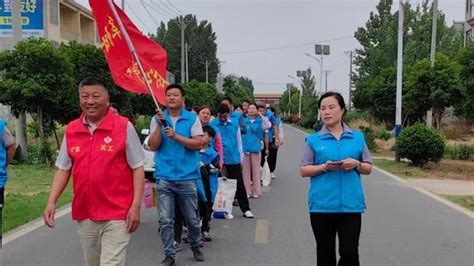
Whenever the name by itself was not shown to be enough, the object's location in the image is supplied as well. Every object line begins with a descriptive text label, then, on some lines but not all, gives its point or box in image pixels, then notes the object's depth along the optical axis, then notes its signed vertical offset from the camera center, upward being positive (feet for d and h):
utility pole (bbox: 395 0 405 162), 57.47 +3.35
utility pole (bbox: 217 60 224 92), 314.65 +16.44
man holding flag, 18.97 -1.79
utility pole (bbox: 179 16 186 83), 127.69 +9.98
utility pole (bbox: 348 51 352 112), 158.24 +8.23
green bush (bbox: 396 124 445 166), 52.42 -3.43
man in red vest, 12.94 -1.53
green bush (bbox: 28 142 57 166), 55.06 -4.56
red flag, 19.24 +1.95
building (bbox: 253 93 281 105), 552.29 +10.27
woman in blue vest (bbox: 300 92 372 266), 14.15 -1.83
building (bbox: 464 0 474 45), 140.34 +20.70
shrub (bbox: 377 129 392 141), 96.68 -4.78
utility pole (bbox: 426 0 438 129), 80.92 +8.44
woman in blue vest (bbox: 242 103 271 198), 33.17 -2.33
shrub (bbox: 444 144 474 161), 64.90 -5.19
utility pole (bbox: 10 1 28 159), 57.53 -2.42
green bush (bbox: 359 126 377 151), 77.41 -4.45
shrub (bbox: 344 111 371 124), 132.87 -2.21
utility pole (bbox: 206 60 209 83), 275.39 +16.94
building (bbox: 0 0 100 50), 59.52 +18.46
